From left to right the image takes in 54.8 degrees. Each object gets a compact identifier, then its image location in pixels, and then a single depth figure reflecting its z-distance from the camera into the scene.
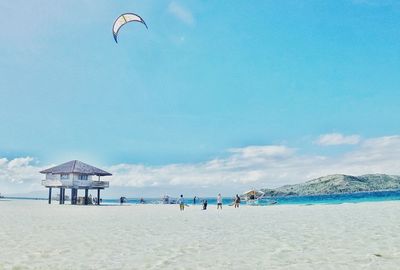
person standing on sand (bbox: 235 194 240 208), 38.50
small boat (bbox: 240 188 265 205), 52.25
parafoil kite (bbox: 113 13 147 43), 22.02
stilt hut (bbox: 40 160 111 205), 47.00
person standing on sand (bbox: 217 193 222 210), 35.41
